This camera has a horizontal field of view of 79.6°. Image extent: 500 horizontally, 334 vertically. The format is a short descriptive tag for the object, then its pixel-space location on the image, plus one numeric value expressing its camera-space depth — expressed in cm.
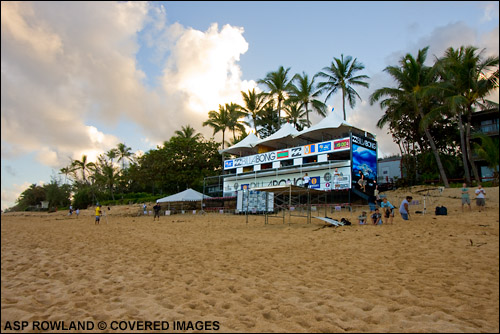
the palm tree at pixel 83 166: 5523
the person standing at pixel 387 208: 1030
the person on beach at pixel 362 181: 2148
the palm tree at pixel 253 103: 3778
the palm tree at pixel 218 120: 4119
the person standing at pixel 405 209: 1070
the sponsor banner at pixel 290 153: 2331
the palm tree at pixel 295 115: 3872
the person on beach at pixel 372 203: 1157
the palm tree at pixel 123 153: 5684
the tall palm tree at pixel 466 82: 1482
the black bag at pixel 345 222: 1120
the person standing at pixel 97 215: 1691
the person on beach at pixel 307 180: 2361
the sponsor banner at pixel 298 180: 2233
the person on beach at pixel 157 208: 2101
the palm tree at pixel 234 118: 3973
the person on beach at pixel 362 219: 1111
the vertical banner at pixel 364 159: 2234
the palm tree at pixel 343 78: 2944
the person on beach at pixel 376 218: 1040
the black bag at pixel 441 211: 1055
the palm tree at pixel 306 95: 3284
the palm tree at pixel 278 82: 3491
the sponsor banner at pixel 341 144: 2275
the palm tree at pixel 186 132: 4503
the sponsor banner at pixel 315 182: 2381
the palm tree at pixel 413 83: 2208
